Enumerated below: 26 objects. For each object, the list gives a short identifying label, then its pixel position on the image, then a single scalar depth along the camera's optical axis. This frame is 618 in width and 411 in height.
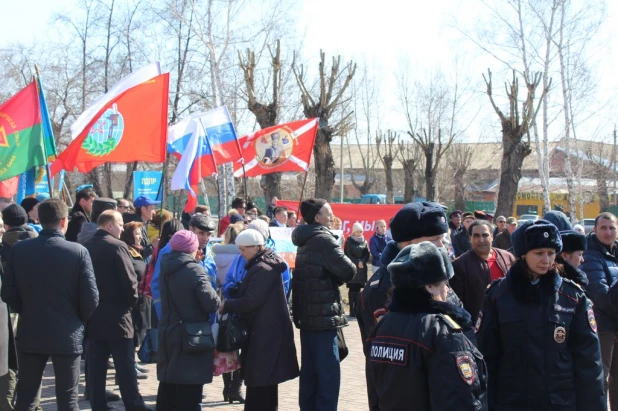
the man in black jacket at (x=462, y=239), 13.57
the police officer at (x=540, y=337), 4.01
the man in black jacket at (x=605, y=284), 6.40
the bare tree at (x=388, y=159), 52.72
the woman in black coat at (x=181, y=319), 6.25
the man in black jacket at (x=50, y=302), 6.03
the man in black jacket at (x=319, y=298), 6.66
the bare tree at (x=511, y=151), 27.64
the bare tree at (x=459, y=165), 59.12
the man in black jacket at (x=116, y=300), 6.98
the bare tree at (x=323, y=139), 23.67
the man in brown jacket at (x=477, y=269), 6.20
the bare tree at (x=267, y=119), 23.20
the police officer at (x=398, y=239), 4.54
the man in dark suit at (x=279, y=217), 13.23
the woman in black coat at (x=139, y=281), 8.13
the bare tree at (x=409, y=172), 48.22
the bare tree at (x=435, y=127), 52.19
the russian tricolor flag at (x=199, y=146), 11.65
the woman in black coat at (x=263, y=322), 6.46
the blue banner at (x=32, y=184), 9.98
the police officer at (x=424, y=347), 3.10
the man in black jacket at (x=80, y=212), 9.00
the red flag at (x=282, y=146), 13.73
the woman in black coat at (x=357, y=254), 13.26
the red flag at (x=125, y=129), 9.56
